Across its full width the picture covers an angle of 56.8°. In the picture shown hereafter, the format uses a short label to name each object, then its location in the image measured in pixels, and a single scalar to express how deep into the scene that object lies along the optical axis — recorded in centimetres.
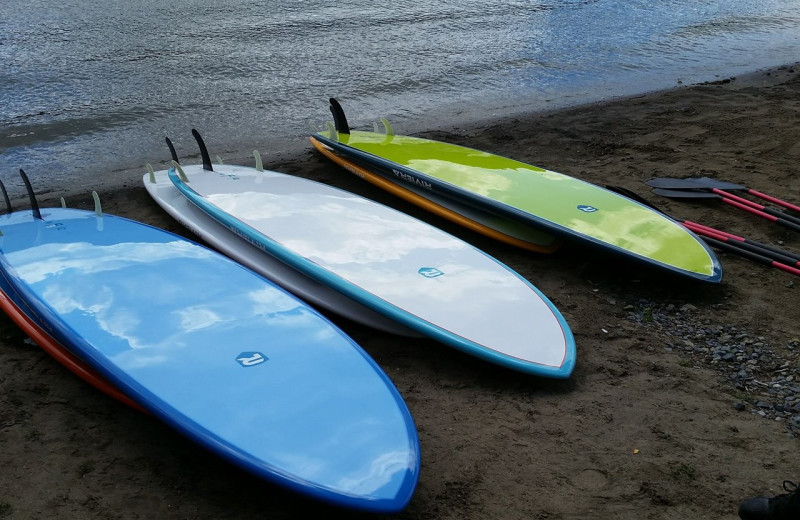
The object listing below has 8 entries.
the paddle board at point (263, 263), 376
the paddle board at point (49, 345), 318
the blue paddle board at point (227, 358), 251
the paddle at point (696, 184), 528
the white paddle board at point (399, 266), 340
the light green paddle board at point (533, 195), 417
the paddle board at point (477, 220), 462
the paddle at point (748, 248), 428
